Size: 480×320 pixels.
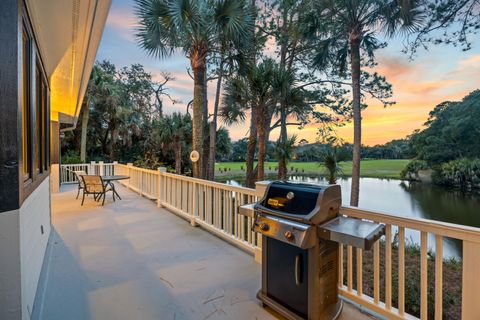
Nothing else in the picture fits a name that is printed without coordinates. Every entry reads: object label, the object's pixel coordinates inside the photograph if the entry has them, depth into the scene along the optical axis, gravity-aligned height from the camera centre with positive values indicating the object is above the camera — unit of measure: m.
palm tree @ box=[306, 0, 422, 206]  6.64 +3.85
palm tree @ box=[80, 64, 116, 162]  13.35 +3.86
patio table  6.74 -0.58
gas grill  1.75 -0.62
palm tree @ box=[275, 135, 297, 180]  9.18 +0.28
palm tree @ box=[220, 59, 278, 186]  7.68 +2.06
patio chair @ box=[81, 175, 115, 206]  6.46 -0.73
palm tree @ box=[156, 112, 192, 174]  12.77 +1.40
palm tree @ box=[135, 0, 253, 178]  5.64 +3.20
